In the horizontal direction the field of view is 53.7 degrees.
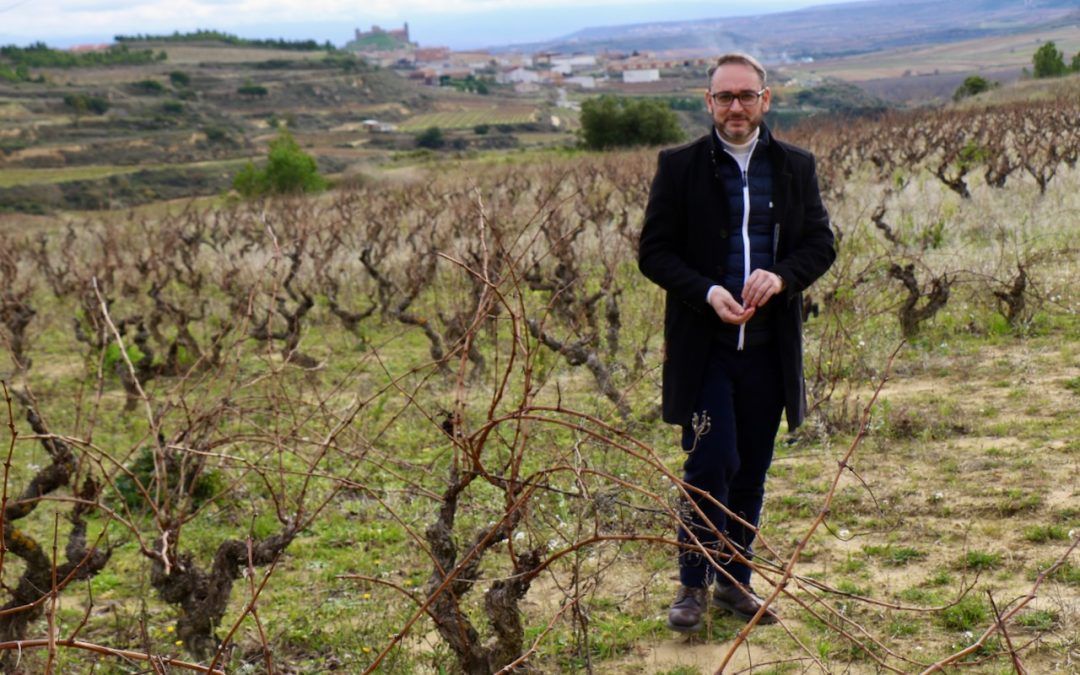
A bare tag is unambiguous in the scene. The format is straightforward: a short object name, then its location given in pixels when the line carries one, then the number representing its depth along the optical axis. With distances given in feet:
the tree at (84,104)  218.79
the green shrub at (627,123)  120.78
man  10.19
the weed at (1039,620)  10.28
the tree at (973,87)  129.70
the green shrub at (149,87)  250.37
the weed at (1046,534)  12.49
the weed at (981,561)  12.02
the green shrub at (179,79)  264.72
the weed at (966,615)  10.78
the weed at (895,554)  12.53
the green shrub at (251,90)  261.85
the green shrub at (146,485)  19.33
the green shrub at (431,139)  204.44
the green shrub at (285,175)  89.81
